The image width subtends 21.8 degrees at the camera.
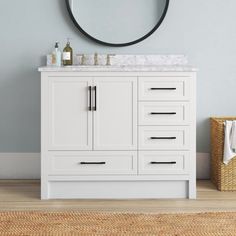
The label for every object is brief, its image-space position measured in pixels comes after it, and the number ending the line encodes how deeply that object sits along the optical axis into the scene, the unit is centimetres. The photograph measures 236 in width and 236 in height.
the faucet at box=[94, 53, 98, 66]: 456
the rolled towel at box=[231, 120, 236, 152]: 428
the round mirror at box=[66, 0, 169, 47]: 459
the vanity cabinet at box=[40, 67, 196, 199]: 406
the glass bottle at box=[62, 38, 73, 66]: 448
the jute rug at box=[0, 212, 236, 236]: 319
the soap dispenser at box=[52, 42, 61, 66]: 447
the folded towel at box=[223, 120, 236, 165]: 427
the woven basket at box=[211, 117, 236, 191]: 433
